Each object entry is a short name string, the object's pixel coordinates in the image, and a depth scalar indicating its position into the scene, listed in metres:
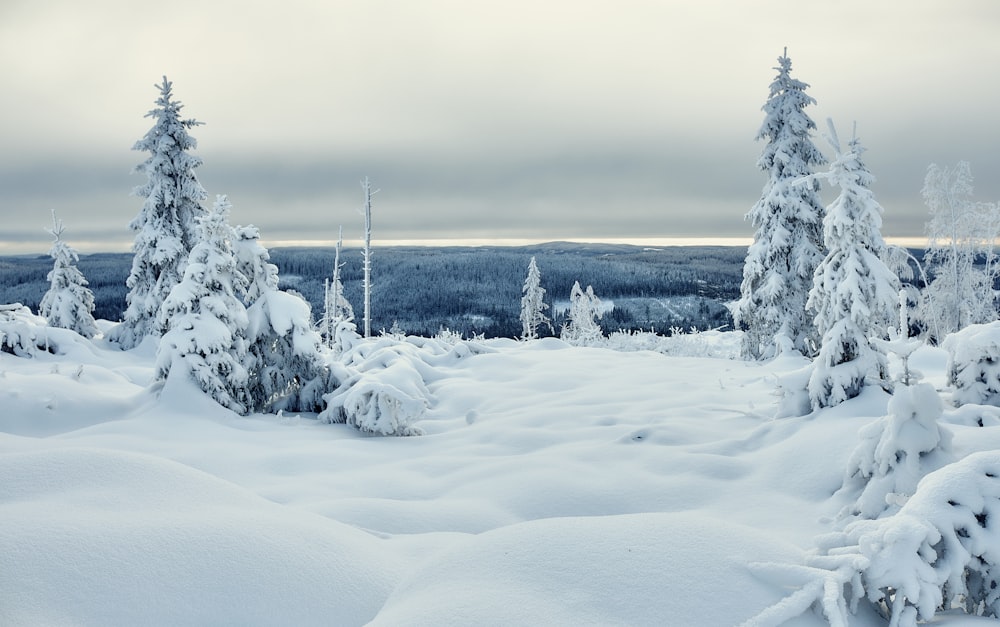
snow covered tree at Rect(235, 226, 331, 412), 11.81
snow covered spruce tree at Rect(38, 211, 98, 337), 24.72
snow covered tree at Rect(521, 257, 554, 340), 57.43
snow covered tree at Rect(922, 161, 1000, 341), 27.95
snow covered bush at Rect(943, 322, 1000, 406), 7.69
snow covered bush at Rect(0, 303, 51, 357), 14.77
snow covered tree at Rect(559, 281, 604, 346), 53.72
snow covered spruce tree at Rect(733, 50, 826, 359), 17.05
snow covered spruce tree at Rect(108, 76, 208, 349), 21.86
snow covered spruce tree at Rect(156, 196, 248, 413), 10.65
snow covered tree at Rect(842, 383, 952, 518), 5.36
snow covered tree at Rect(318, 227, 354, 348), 31.18
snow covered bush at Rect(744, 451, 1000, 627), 2.97
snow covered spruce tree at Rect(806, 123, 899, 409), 8.39
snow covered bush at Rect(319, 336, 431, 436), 10.13
